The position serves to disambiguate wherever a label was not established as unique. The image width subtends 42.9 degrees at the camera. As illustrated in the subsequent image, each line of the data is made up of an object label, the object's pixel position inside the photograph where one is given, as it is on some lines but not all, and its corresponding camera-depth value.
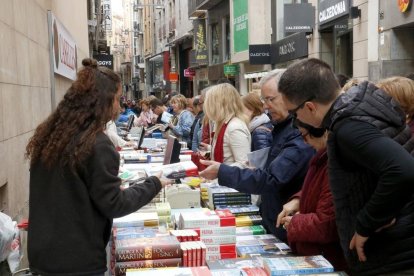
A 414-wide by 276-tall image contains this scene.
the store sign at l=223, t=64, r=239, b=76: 23.55
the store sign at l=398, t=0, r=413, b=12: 9.08
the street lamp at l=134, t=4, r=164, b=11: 43.33
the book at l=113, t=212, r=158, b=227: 3.37
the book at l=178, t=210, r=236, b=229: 3.15
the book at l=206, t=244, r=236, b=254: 3.14
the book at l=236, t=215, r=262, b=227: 3.76
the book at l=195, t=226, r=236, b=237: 3.14
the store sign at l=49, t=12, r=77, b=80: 7.85
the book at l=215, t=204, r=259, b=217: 3.95
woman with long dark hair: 2.51
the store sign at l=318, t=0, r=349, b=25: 12.33
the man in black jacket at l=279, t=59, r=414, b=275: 2.11
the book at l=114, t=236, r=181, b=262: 2.77
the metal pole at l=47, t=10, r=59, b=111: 7.53
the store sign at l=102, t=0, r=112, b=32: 62.63
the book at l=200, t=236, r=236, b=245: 3.13
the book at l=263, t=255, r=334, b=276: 2.45
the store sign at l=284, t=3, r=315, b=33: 14.45
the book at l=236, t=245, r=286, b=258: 3.06
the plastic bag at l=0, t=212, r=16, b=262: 3.01
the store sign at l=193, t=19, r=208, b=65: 29.12
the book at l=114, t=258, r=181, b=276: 2.76
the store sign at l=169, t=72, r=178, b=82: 37.09
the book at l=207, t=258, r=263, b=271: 2.72
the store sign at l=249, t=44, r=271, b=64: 19.08
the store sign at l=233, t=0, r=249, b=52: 21.01
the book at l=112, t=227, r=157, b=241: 3.03
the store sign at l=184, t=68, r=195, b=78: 33.34
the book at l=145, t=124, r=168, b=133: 9.99
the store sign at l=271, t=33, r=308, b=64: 15.59
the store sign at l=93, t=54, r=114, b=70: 22.38
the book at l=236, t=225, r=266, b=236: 3.56
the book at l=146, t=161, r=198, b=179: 3.29
